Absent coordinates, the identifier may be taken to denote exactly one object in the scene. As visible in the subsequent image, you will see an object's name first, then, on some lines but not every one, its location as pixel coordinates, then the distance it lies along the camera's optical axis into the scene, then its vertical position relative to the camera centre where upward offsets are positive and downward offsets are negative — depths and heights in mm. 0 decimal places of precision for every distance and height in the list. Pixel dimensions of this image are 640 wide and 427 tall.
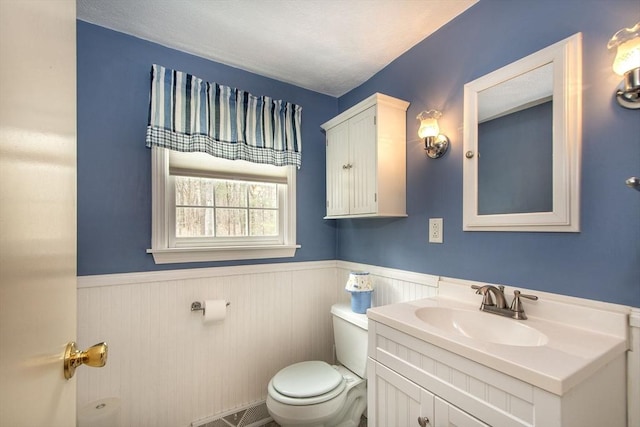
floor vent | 1736 -1306
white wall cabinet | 1654 +340
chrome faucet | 1133 -382
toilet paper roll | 1706 -597
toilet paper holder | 1718 -571
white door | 366 +4
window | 1666 +28
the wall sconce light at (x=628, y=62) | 871 +476
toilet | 1417 -948
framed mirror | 1050 +292
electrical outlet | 1526 -96
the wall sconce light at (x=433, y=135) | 1508 +421
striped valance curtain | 1623 +590
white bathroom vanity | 752 -489
